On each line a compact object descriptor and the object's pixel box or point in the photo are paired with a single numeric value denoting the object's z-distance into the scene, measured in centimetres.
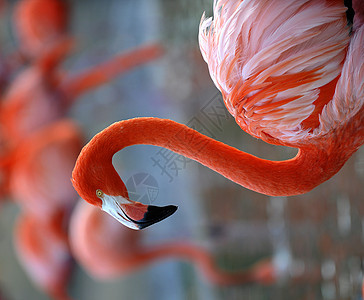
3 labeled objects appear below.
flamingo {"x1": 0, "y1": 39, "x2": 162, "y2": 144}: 608
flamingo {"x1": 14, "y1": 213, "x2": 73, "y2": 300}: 591
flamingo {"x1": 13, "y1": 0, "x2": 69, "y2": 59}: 668
